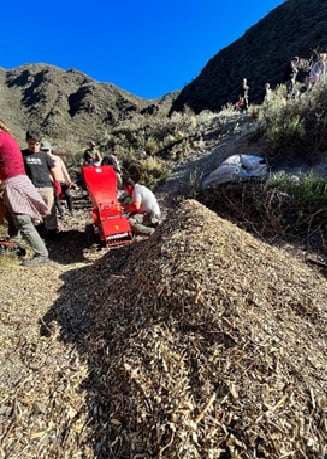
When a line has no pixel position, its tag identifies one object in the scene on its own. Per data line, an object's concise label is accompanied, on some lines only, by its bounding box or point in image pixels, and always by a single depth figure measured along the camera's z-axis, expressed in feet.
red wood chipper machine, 14.76
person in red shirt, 12.03
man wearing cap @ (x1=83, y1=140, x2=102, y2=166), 24.20
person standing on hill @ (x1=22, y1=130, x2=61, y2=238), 15.34
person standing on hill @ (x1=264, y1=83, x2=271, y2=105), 32.21
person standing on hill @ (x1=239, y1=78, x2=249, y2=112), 39.30
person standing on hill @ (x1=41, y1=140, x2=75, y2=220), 18.42
